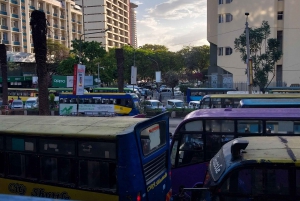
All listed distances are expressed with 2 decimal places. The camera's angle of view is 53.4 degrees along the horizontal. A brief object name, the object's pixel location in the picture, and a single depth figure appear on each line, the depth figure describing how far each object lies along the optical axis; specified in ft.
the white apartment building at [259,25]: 122.11
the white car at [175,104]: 96.94
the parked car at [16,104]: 102.92
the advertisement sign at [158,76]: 135.36
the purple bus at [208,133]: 24.47
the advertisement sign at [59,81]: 134.21
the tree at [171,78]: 168.25
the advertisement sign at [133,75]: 102.66
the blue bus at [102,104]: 83.41
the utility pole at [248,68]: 68.03
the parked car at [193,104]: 94.23
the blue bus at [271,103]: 33.40
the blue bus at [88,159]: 16.57
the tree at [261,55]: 87.04
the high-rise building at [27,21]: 180.65
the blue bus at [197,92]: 110.25
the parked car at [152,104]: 93.21
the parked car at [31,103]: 105.52
